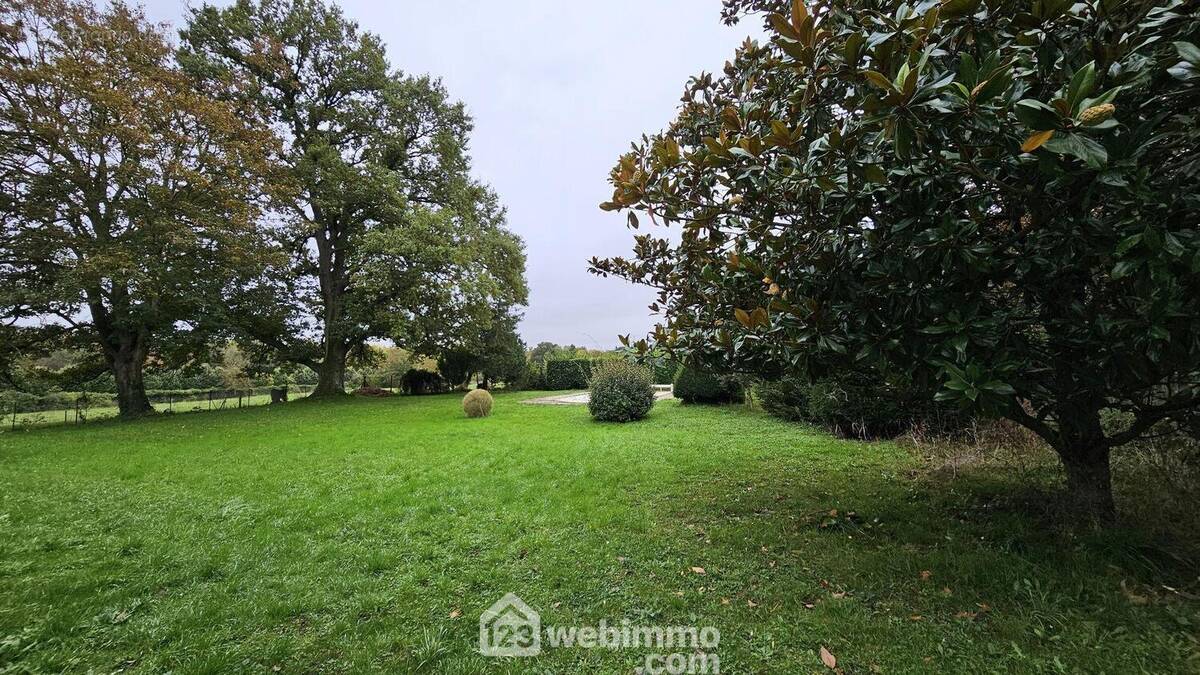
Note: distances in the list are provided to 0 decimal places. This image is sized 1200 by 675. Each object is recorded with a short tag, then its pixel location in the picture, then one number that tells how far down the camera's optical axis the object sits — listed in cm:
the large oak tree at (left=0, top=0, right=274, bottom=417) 902
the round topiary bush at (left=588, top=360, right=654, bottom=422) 967
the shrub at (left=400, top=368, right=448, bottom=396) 2086
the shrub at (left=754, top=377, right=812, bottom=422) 839
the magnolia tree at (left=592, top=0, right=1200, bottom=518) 153
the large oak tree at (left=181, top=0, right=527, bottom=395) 1353
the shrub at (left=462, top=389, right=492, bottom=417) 1109
